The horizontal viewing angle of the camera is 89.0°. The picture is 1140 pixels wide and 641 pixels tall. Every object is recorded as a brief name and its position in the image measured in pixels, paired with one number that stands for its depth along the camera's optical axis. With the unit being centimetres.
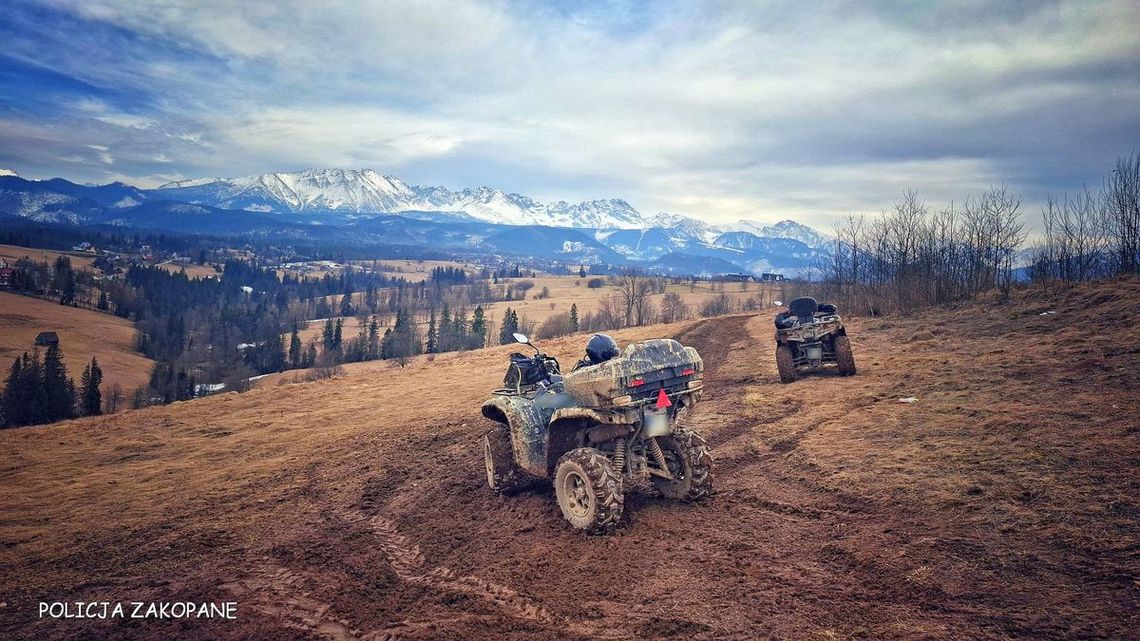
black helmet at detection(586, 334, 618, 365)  795
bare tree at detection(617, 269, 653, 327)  6575
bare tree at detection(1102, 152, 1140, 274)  2628
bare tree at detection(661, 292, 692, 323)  7257
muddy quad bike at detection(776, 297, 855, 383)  1670
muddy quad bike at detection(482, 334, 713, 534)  716
